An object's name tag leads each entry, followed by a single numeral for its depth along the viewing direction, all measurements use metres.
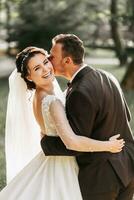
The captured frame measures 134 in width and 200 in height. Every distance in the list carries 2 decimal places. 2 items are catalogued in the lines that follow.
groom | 4.74
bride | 4.78
